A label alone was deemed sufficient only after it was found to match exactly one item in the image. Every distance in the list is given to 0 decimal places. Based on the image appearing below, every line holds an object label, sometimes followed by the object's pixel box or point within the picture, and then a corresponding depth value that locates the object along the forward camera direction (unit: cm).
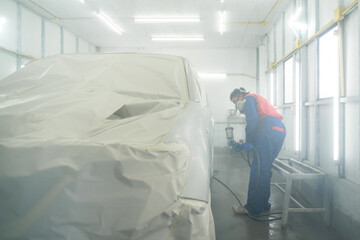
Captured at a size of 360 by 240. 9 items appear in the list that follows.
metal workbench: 253
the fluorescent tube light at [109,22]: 586
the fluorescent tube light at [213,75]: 863
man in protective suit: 270
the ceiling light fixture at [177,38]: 764
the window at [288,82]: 512
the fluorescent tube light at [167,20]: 618
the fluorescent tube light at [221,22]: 590
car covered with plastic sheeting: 68
